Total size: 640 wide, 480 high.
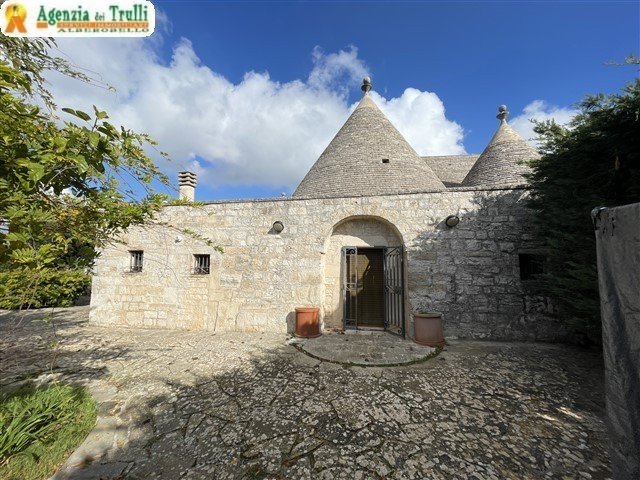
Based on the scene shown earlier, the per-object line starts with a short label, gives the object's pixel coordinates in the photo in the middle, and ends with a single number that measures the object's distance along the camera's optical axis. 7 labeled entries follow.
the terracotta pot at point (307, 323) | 5.60
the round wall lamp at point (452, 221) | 5.52
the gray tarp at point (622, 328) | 1.04
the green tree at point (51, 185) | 1.28
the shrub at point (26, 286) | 1.41
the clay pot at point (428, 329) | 5.09
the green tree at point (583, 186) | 3.50
